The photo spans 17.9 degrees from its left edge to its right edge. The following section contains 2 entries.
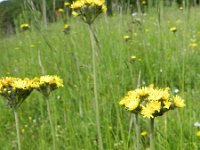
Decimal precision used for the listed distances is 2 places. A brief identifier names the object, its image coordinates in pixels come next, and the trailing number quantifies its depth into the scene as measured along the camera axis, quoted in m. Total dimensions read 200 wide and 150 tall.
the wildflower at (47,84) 0.61
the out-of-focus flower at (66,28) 1.32
